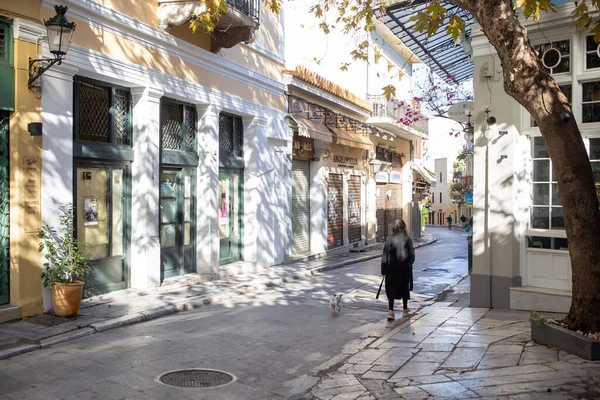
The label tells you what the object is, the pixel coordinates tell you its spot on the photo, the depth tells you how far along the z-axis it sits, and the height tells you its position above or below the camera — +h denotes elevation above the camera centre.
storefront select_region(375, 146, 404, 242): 26.88 +0.36
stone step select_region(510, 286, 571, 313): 9.13 -1.63
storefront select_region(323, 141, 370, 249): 21.56 +0.24
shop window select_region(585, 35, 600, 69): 9.21 +2.31
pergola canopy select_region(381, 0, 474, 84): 12.80 +4.24
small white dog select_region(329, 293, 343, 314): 9.94 -1.78
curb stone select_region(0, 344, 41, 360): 6.94 -1.83
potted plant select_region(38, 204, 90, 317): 8.80 -1.03
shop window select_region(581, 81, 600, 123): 9.20 +1.54
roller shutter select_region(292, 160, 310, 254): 19.16 -0.21
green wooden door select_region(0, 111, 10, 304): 8.51 -0.08
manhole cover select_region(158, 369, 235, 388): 6.10 -1.93
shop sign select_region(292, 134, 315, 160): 18.84 +1.78
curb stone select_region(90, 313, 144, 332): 8.49 -1.84
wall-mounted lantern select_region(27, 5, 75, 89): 8.42 +2.46
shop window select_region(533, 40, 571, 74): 9.52 +2.38
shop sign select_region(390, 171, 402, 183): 29.02 +1.16
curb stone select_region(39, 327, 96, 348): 7.58 -1.84
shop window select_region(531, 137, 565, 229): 9.51 +0.07
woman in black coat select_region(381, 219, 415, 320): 9.58 -1.11
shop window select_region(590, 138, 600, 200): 9.11 +0.67
